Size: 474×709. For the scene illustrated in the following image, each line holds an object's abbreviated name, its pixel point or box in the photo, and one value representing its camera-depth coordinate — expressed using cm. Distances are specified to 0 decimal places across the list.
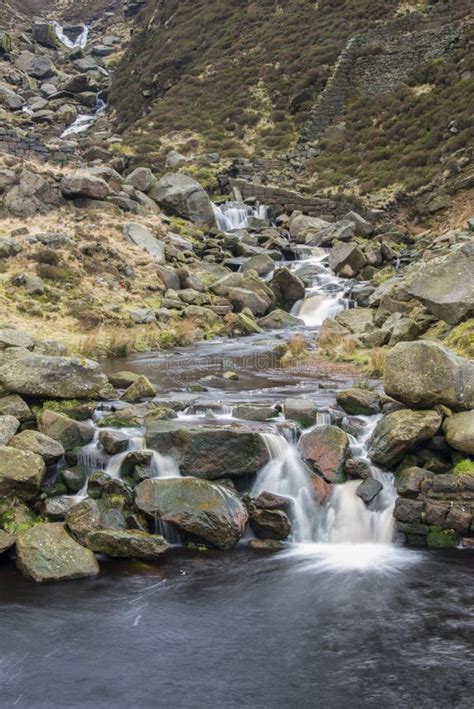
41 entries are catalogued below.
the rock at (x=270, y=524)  929
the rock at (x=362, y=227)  3059
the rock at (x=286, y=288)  2381
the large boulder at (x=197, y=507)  897
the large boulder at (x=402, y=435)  961
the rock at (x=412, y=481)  934
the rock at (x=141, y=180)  3200
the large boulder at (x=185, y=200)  3097
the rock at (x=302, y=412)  1083
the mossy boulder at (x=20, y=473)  904
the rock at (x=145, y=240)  2540
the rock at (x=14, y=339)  1320
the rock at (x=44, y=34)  7525
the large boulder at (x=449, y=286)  1526
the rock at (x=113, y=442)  1005
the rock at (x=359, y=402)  1141
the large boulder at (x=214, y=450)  981
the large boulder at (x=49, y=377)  1099
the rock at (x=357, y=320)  1905
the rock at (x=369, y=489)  951
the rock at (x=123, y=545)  857
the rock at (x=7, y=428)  977
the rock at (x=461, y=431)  938
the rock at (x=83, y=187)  2780
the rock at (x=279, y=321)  2202
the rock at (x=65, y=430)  1019
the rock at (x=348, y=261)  2602
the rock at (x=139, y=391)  1249
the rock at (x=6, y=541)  848
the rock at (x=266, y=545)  908
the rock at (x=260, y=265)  2567
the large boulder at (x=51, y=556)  806
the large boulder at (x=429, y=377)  987
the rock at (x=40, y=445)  960
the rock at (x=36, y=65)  6438
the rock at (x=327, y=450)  989
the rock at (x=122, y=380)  1361
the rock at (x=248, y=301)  2306
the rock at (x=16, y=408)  1049
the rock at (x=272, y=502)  949
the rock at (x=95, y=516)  877
